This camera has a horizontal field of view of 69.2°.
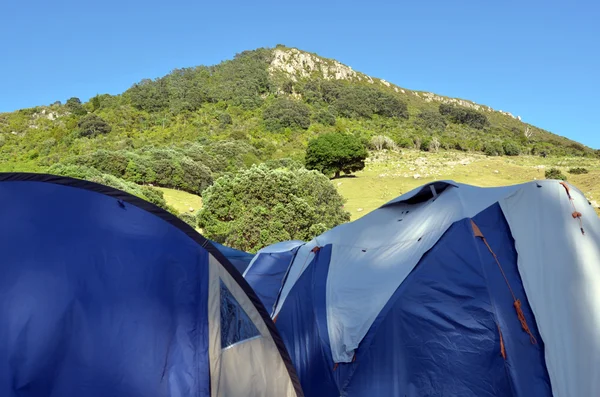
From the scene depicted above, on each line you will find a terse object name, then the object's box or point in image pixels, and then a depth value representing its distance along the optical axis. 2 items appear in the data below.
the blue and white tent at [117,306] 2.52
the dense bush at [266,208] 16.02
